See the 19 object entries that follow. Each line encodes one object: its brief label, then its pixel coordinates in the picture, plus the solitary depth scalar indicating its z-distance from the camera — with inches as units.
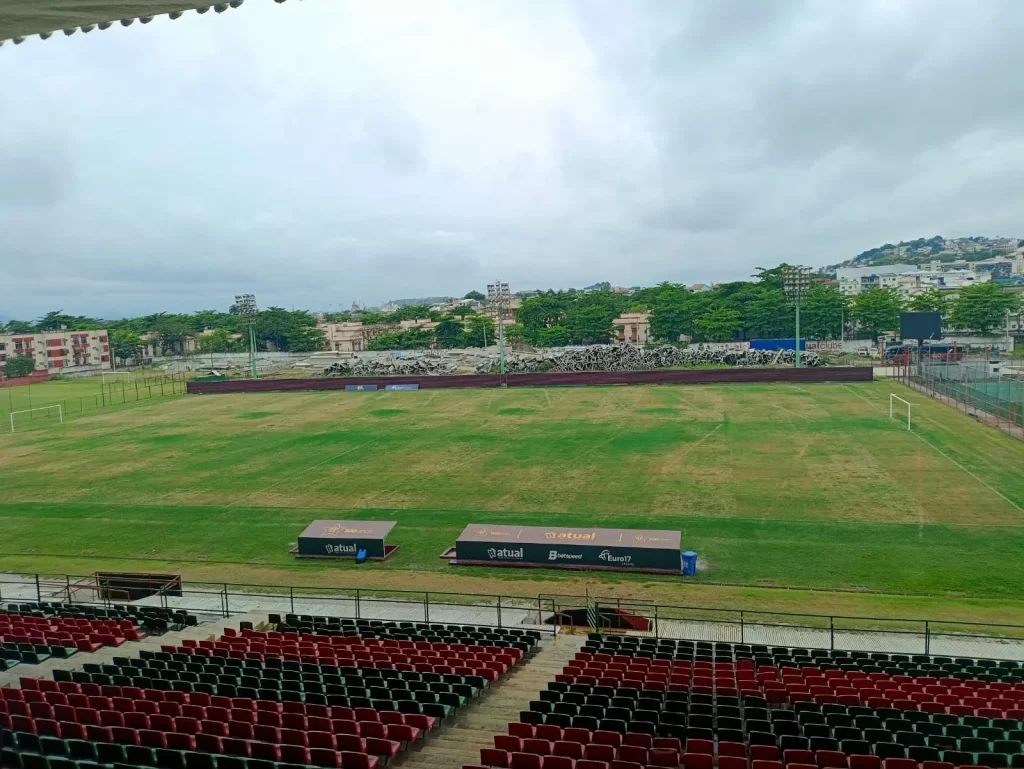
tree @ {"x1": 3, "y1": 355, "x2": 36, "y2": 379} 4313.5
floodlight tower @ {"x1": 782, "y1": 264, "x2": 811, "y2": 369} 3029.0
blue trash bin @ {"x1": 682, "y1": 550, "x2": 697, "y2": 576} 890.1
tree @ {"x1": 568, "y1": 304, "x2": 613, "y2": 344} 4596.5
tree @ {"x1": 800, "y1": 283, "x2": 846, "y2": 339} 3975.6
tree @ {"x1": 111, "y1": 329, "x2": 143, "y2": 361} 5211.6
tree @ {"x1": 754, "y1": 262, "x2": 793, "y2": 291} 4542.3
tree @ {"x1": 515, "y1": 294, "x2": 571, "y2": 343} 4977.9
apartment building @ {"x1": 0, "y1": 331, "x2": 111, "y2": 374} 4997.5
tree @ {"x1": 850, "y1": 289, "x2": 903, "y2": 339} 3964.1
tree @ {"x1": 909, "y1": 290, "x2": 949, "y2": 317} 3988.7
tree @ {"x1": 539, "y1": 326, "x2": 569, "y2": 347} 4591.5
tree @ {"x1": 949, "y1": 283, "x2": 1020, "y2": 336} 3700.8
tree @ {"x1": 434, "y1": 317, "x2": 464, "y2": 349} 4972.9
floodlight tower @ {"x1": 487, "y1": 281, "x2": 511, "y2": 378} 3408.0
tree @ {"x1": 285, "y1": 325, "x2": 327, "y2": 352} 5398.6
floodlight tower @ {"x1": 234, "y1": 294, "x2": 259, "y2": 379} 3656.5
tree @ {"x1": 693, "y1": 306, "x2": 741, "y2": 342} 4146.2
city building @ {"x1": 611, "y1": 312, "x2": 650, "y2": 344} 5128.0
